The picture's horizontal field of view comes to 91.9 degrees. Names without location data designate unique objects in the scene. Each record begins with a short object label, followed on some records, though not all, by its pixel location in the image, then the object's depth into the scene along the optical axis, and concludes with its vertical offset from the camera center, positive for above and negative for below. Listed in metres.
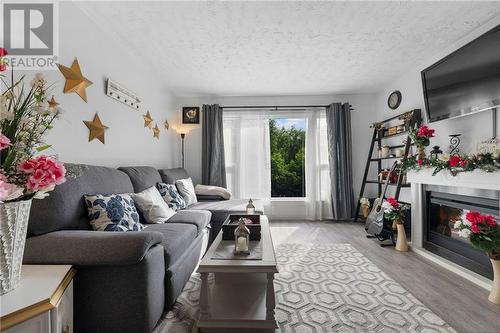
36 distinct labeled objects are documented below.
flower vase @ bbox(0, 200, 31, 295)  0.94 -0.28
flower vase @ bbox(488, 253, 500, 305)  1.77 -0.86
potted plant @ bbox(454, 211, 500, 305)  1.77 -0.54
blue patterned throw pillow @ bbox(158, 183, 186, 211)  2.85 -0.32
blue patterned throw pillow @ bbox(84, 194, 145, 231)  1.70 -0.31
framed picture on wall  4.58 +1.04
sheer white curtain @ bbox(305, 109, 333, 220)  4.53 +0.00
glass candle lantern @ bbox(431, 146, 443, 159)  2.79 +0.17
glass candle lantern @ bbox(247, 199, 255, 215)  2.70 -0.45
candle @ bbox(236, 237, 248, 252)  1.58 -0.50
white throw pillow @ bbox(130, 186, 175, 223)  2.24 -0.35
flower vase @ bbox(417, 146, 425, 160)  2.81 +0.17
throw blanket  3.85 -0.35
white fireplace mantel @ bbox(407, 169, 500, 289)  2.03 -0.22
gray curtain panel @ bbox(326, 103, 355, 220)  4.40 +0.14
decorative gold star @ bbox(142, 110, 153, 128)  3.35 +0.71
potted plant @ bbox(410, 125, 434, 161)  2.80 +0.34
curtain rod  4.51 +1.17
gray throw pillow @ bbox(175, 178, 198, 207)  3.31 -0.30
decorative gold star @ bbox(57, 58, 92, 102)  1.95 +0.77
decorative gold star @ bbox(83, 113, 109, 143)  2.25 +0.41
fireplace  2.12 -0.64
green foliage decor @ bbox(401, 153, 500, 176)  1.96 +0.03
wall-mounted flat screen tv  2.08 +0.85
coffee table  1.39 -0.88
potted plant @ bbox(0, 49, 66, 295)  0.94 +0.00
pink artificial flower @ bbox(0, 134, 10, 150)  0.85 +0.11
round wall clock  3.80 +1.09
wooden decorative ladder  3.33 +0.45
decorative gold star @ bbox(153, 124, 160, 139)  3.66 +0.59
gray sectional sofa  1.26 -0.51
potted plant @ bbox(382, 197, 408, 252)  2.92 -0.60
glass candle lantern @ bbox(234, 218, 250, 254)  1.58 -0.47
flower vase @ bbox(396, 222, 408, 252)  2.91 -0.89
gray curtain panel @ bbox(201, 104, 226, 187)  4.43 +0.41
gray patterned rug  1.53 -1.00
